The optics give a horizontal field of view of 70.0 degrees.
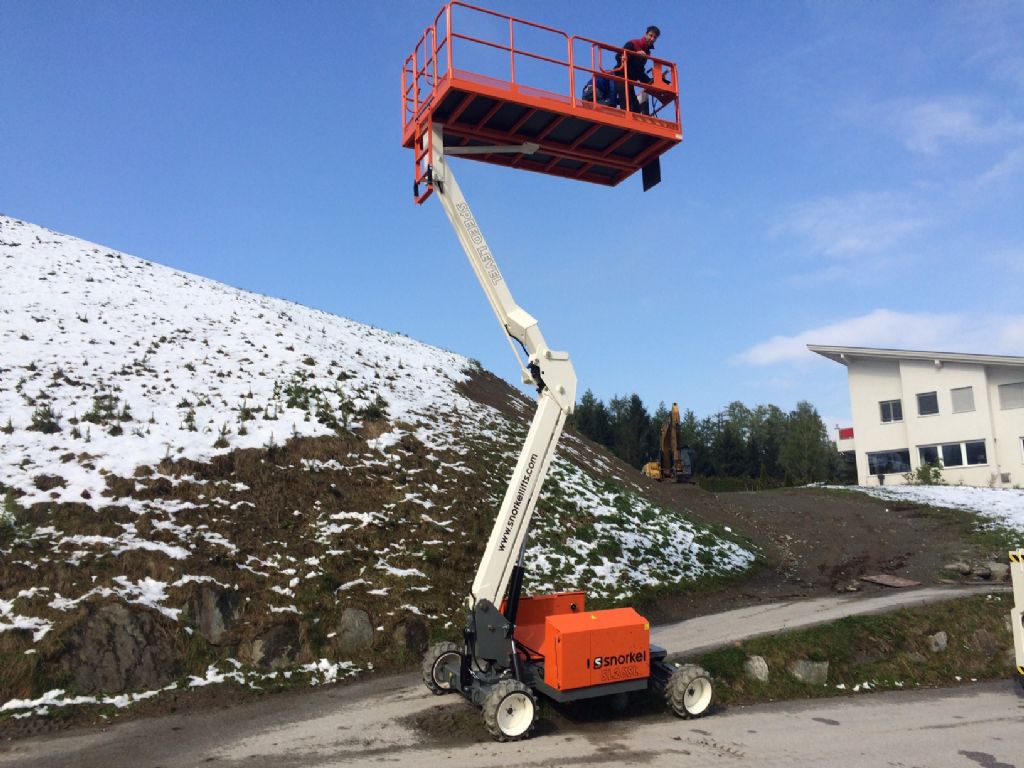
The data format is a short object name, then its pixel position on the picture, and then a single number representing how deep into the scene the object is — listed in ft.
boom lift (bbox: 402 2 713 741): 29.60
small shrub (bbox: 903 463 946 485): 125.57
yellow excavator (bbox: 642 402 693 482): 109.40
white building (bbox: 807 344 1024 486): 124.67
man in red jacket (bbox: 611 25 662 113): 36.99
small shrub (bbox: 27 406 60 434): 52.65
